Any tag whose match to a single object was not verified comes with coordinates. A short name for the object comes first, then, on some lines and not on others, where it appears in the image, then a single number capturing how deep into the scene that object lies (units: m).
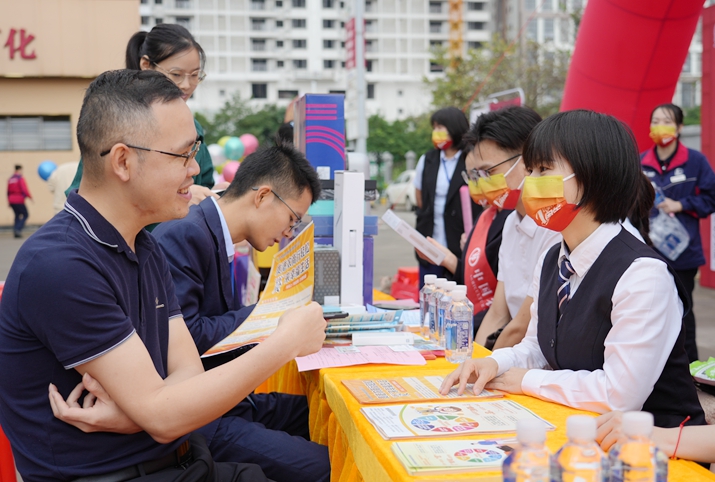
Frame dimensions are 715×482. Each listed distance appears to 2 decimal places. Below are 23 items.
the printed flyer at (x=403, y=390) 1.69
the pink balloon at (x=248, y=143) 11.96
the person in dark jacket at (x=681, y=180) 4.52
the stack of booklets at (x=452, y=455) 1.23
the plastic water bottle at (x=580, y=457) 0.88
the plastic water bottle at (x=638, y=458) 0.89
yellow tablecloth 1.28
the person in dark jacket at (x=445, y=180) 5.00
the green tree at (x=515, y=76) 20.11
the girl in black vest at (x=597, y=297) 1.58
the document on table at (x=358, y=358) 2.09
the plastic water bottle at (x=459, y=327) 2.14
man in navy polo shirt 1.35
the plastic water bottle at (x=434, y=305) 2.38
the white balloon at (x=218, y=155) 11.24
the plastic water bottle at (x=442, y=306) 2.25
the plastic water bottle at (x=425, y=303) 2.52
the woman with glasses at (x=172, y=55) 2.99
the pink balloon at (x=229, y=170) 8.61
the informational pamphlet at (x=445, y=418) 1.43
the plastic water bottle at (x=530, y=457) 0.87
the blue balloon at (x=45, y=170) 14.38
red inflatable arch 4.89
